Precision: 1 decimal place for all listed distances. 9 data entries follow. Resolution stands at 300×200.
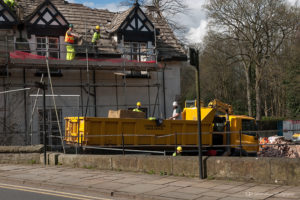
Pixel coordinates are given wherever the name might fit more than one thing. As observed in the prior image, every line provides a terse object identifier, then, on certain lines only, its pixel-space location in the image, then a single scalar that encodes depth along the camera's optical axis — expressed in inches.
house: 813.9
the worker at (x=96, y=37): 898.7
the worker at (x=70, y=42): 859.4
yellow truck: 665.0
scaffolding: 802.2
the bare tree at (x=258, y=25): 1571.1
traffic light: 435.2
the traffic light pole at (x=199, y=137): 438.0
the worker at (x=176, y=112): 745.0
